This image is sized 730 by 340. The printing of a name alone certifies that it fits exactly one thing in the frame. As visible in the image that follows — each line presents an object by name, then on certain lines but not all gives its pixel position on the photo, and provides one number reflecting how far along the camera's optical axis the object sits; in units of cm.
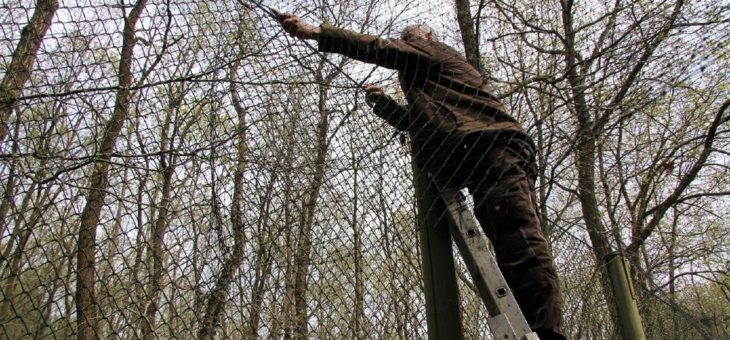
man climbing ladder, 208
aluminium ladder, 193
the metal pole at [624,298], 312
